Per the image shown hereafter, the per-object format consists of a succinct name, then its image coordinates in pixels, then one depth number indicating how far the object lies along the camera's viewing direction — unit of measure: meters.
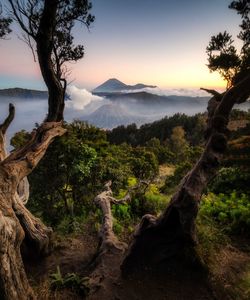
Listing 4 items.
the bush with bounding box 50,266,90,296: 4.01
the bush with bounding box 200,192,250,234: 6.21
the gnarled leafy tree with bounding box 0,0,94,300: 3.02
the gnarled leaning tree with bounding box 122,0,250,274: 4.26
